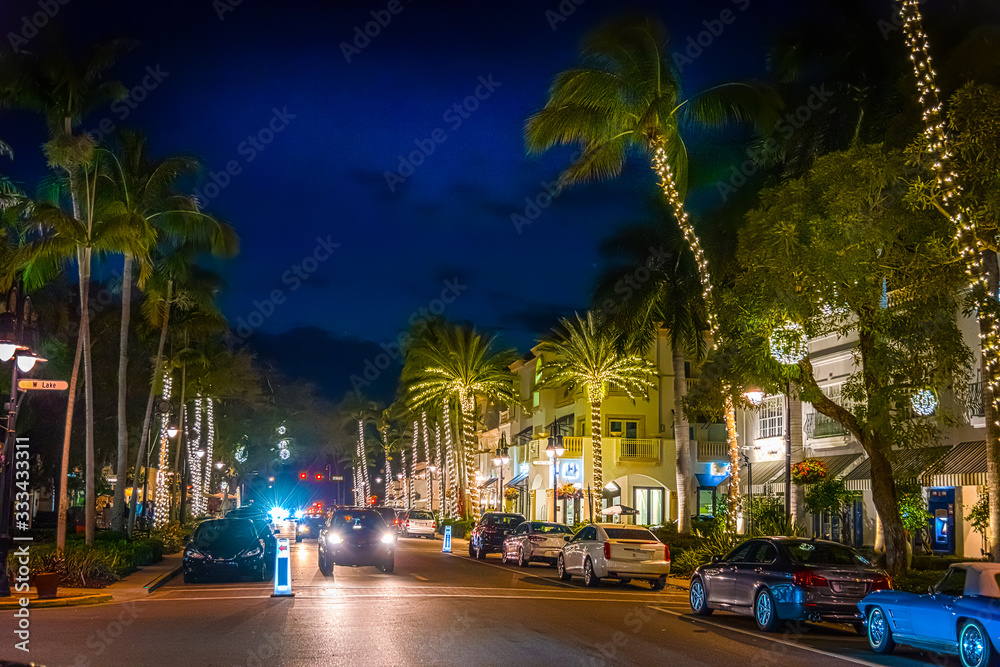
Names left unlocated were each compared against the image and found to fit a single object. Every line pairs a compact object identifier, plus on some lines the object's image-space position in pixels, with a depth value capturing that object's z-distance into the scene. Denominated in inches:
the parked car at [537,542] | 1239.5
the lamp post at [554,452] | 1801.2
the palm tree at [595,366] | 1892.2
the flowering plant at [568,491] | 1924.2
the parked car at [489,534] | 1454.2
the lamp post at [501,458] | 2142.0
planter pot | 711.1
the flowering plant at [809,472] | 1086.4
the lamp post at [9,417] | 727.1
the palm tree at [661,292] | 1444.4
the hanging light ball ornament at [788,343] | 756.6
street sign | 757.9
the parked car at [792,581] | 600.4
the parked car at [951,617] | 457.7
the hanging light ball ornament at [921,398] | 757.0
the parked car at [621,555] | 914.1
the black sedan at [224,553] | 929.5
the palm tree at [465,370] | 2423.7
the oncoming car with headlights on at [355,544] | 1044.5
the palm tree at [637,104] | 1109.7
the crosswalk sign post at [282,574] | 771.4
